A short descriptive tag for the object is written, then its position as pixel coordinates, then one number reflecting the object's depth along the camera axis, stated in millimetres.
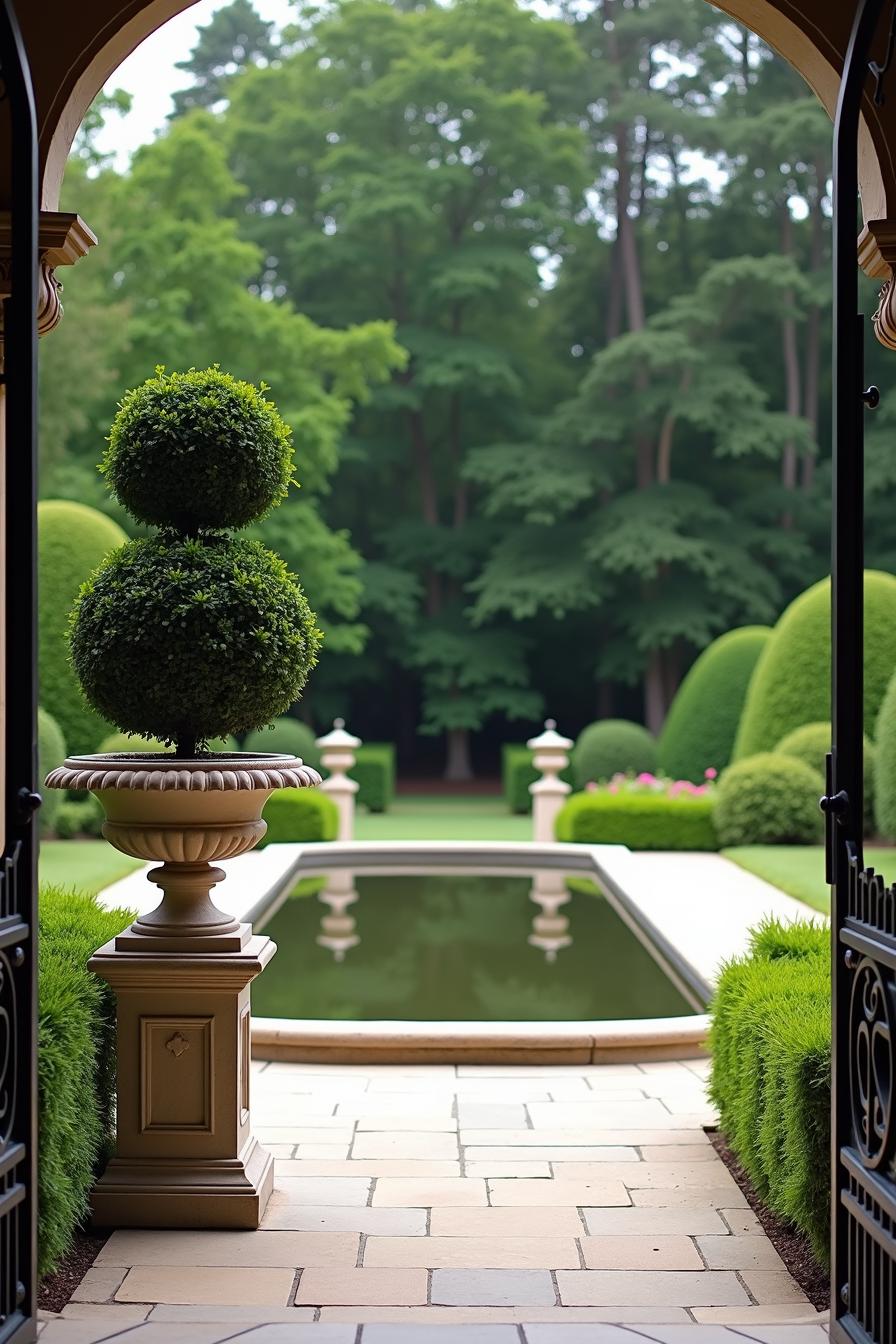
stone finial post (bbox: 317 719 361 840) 14961
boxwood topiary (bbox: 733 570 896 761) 14648
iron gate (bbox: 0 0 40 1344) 3092
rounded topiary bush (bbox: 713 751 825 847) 13953
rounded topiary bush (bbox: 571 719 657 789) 17953
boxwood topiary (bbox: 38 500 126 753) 14820
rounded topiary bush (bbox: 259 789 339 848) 14298
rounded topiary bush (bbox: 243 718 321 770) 17484
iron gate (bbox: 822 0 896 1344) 2975
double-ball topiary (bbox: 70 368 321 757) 4090
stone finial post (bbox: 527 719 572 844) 14898
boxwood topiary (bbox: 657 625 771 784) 17469
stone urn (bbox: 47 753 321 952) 4012
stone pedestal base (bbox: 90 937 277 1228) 4141
